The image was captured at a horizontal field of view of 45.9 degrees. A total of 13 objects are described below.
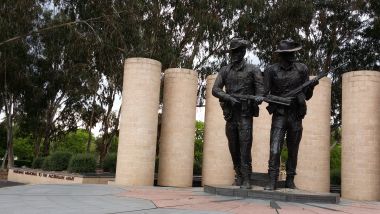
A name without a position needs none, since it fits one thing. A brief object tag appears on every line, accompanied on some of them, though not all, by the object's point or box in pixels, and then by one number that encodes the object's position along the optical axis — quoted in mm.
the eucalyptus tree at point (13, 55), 20500
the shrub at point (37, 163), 23459
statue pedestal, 7277
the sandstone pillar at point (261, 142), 14789
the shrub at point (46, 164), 21044
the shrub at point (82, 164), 18688
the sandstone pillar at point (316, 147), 13711
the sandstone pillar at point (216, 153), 14391
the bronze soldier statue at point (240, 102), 8023
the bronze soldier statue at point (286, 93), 7871
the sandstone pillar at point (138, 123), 12354
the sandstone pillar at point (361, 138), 12406
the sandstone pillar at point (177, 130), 13391
